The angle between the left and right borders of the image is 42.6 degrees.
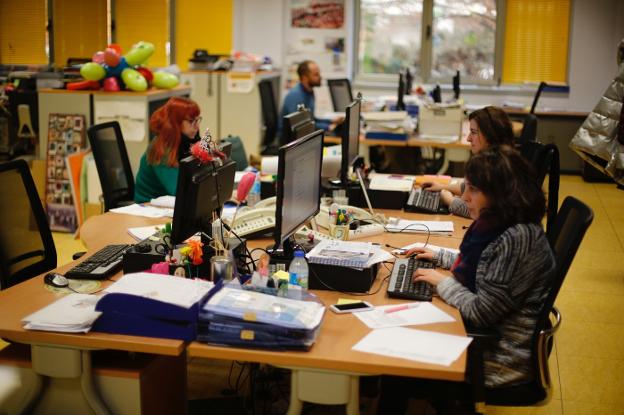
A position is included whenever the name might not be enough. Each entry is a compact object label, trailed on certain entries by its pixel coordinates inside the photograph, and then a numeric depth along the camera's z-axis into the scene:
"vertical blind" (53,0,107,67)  10.40
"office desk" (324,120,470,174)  6.70
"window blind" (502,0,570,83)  9.84
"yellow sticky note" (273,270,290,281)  2.73
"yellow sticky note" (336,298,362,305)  2.72
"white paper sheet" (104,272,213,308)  2.40
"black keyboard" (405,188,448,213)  4.26
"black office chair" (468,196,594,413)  2.44
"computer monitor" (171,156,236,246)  2.78
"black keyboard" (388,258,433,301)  2.81
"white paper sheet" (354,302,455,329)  2.56
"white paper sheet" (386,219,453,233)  3.82
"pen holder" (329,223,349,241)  3.55
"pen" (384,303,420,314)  2.68
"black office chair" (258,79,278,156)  8.49
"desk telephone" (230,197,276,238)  3.48
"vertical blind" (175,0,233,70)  10.20
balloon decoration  6.23
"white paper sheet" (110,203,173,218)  4.05
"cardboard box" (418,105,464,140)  6.94
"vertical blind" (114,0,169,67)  10.35
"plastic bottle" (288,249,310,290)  2.80
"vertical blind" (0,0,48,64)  10.34
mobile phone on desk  2.65
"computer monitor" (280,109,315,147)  4.22
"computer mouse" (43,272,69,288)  2.86
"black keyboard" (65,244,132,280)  2.95
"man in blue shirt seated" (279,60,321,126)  7.94
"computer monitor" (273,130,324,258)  2.80
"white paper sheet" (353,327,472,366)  2.31
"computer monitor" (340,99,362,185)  4.18
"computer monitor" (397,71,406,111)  7.66
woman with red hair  4.36
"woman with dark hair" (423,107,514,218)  4.02
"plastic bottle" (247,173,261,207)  4.18
